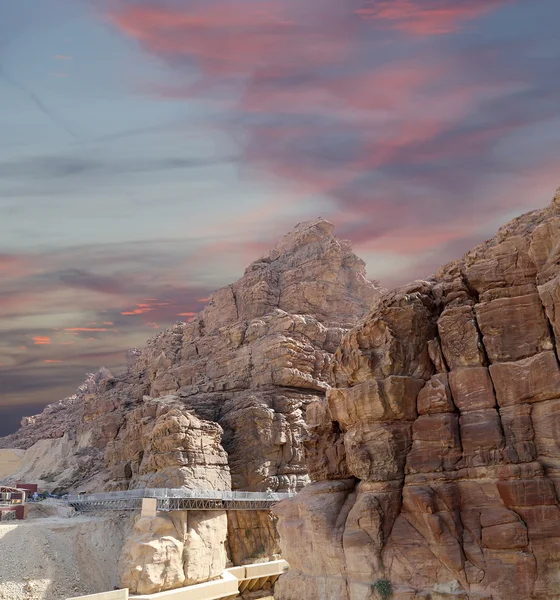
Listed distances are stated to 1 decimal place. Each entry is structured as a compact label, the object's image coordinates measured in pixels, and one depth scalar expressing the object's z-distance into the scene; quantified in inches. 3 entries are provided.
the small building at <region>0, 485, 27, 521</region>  2758.4
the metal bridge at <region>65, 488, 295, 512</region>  2573.8
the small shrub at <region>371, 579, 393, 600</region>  1357.0
